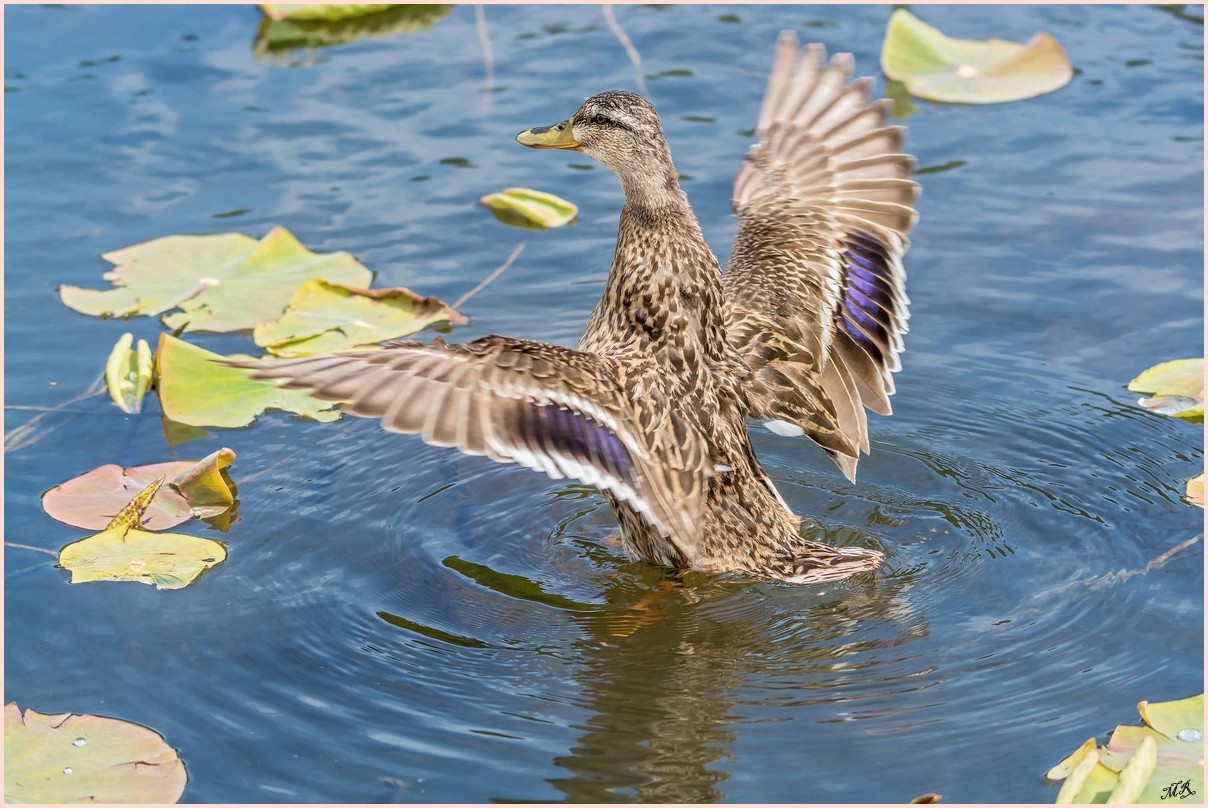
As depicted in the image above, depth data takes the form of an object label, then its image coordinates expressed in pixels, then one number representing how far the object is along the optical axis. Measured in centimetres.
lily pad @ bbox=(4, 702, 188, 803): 957
